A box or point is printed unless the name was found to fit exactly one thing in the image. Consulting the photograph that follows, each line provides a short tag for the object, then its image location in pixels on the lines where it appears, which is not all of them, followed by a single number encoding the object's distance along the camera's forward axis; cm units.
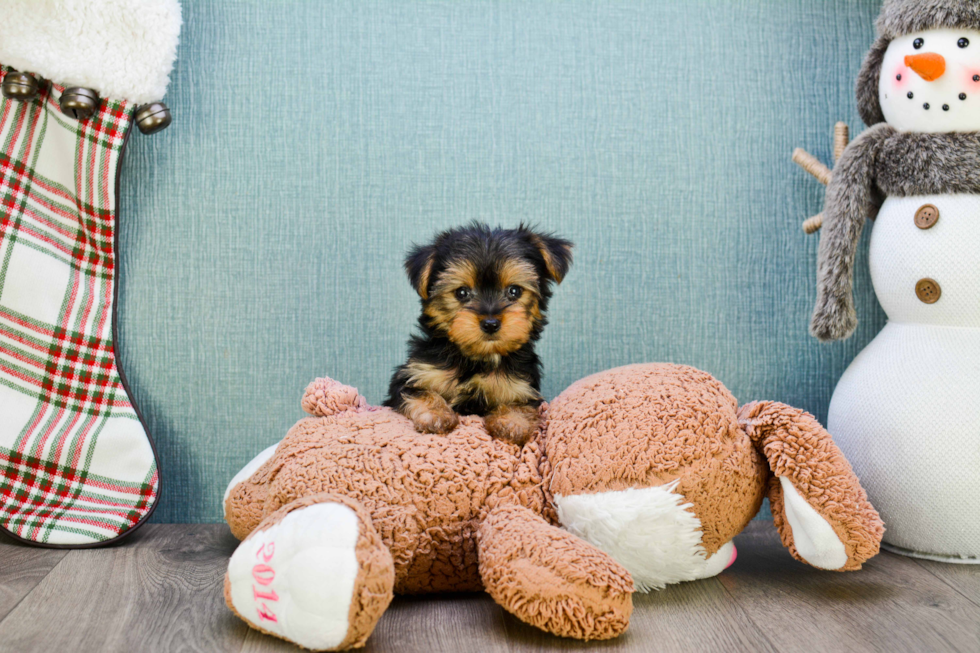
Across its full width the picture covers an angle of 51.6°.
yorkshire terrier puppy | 74
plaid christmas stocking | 81
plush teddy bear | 64
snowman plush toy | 76
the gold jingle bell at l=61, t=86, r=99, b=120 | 80
